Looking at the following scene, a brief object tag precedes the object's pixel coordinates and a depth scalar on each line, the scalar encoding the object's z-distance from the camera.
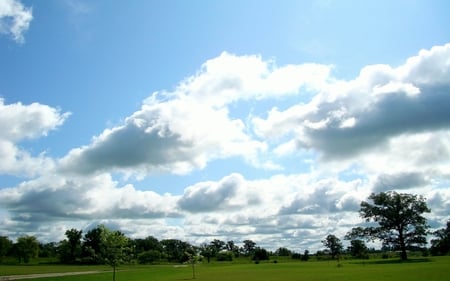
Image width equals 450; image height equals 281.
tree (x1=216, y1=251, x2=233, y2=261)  197.12
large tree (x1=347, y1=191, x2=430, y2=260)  100.69
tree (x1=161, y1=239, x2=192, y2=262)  191.38
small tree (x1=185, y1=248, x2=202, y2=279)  78.61
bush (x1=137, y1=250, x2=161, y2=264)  172.00
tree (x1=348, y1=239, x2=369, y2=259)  166.23
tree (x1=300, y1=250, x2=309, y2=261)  170.82
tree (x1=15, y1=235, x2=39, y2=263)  164.38
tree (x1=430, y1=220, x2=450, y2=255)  132.00
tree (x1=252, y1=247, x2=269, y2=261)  190.01
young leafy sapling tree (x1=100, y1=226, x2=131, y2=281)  47.06
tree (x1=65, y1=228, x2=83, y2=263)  169.62
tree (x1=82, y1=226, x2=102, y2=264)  167.57
